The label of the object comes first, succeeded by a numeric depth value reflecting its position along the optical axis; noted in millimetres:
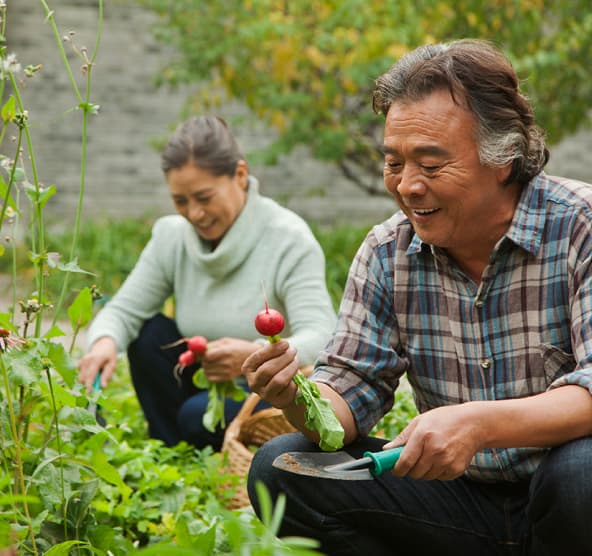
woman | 3408
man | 2104
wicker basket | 2951
